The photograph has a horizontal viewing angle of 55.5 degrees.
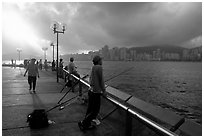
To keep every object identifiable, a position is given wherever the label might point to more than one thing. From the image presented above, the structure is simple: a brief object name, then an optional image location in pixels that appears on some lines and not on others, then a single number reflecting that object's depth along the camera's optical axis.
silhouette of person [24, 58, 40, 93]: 10.12
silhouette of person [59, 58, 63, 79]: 16.77
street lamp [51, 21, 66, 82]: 15.48
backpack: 4.69
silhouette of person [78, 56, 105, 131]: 4.61
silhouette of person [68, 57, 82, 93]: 9.88
